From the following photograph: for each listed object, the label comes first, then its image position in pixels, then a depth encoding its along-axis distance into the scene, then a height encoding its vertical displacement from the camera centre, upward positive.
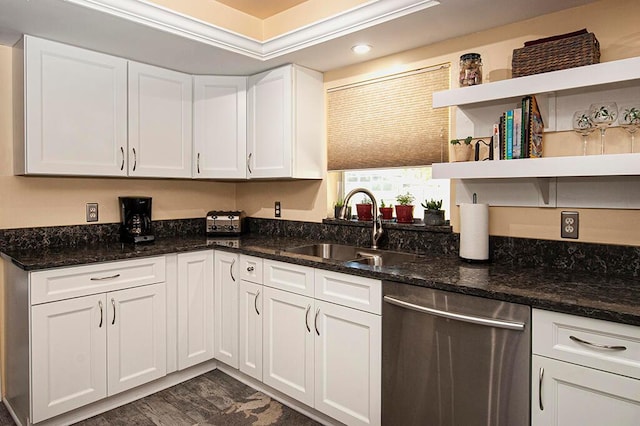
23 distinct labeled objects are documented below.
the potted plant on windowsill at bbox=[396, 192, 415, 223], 2.65 -0.01
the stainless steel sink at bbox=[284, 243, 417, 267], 2.53 -0.31
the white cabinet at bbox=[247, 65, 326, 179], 2.91 +0.60
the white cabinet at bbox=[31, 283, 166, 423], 2.20 -0.82
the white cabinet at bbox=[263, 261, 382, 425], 2.03 -0.74
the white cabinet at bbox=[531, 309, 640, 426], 1.32 -0.55
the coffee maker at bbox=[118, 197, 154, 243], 2.90 -0.11
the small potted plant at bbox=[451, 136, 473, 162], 2.19 +0.31
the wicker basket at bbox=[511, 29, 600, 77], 1.74 +0.68
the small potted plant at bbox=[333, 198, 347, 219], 3.05 -0.01
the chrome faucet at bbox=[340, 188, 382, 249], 2.67 -0.10
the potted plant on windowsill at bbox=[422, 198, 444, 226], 2.49 -0.04
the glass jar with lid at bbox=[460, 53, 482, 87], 2.10 +0.71
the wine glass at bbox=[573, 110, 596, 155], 1.82 +0.37
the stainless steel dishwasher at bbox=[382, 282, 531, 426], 1.55 -0.63
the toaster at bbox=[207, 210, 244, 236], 3.36 -0.16
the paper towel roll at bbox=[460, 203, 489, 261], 2.11 -0.12
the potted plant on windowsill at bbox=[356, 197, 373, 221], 2.88 -0.03
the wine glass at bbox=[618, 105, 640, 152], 1.73 +0.38
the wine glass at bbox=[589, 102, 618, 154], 1.74 +0.40
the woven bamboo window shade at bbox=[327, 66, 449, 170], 2.48 +0.55
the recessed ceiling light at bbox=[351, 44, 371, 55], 2.51 +0.98
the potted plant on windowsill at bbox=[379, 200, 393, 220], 2.78 -0.04
